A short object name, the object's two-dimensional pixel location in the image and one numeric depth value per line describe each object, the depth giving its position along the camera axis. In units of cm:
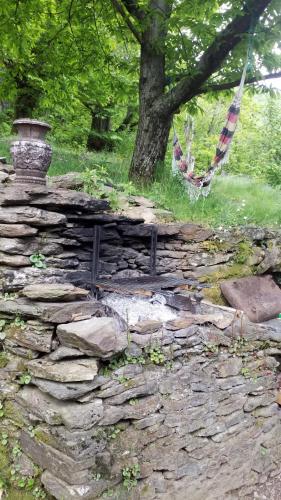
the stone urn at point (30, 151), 370
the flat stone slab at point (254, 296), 411
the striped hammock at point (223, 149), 493
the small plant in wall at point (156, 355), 305
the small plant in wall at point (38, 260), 344
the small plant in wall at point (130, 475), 273
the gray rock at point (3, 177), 438
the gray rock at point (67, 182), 444
